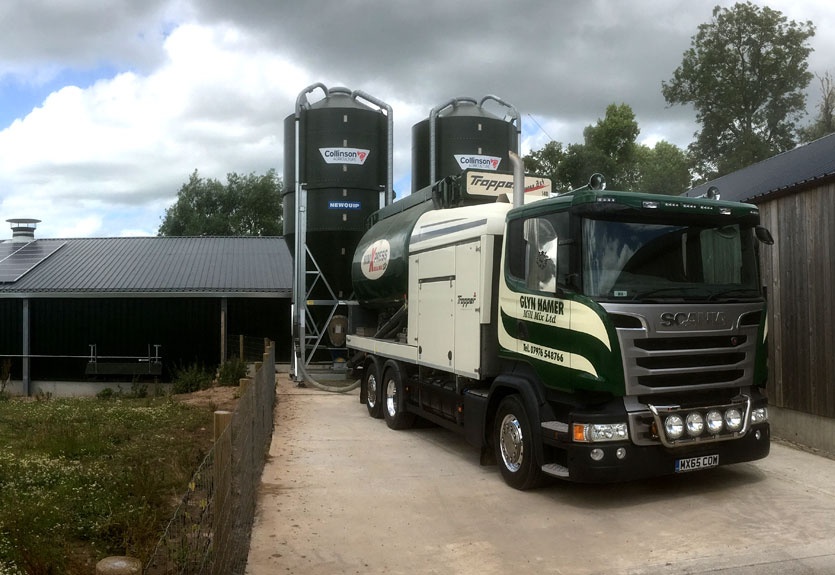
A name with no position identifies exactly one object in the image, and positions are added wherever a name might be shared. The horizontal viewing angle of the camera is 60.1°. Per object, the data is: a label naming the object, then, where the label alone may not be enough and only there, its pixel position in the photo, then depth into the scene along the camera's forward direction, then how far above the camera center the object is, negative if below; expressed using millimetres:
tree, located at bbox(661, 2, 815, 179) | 36125 +11419
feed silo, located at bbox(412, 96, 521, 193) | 16359 +3844
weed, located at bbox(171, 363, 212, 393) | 19016 -1979
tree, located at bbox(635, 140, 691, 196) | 37581 +7703
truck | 6434 -283
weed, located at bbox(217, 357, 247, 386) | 18188 -1659
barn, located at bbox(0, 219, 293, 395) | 20812 -378
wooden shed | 8625 +65
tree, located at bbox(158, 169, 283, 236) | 50469 +7159
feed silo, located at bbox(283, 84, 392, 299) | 16141 +2965
